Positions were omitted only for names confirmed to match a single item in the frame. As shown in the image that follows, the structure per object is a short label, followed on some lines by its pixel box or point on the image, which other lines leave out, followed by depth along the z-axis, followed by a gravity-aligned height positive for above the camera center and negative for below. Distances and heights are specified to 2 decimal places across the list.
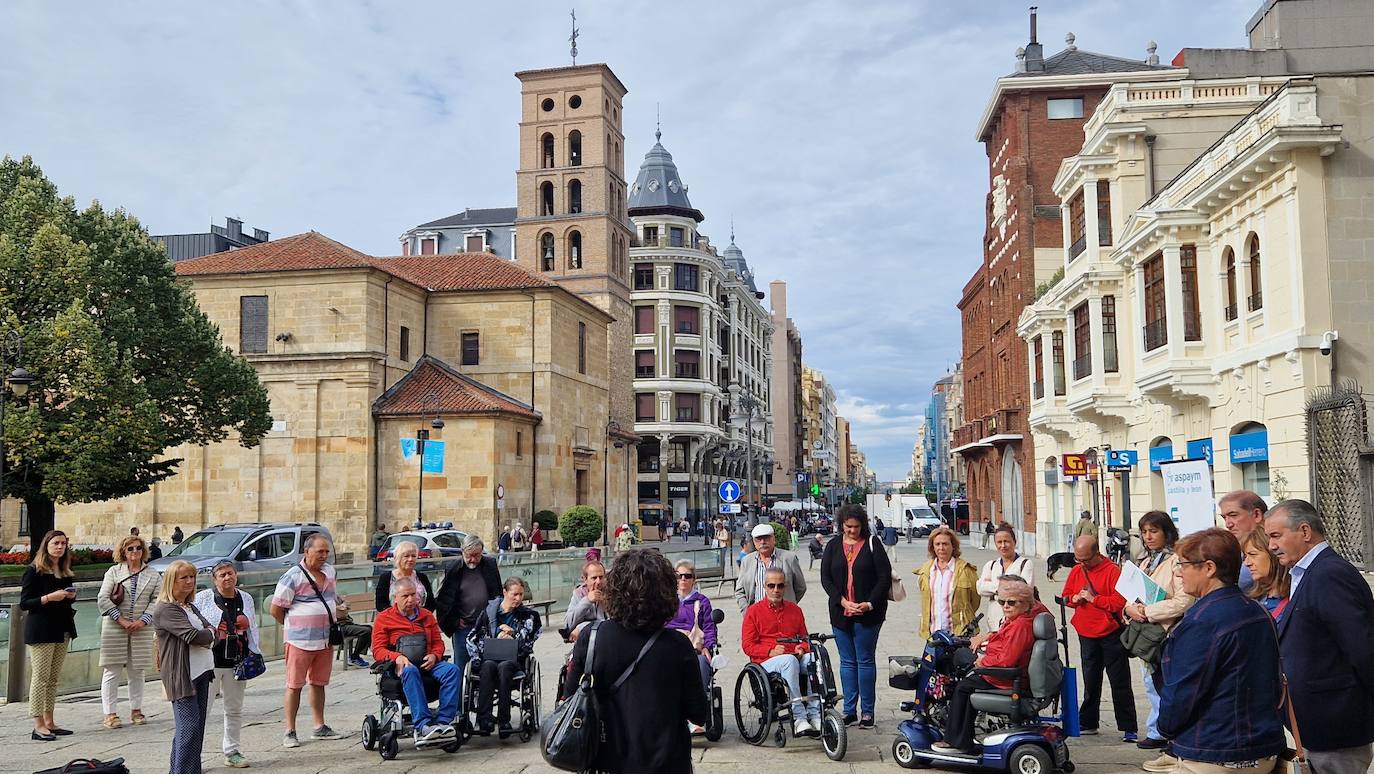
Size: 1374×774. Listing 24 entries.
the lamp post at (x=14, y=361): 18.06 +3.07
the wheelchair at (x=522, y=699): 8.86 -1.79
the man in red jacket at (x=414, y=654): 8.59 -1.34
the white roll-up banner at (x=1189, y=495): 12.54 -0.19
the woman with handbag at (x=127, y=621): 10.26 -1.20
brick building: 39.94 +10.42
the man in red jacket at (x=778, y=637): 8.70 -1.26
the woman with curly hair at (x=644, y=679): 4.59 -0.82
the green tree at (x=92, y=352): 26.50 +3.73
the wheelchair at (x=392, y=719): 8.57 -1.82
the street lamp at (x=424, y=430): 33.44 +2.06
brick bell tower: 55.06 +15.39
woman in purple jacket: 9.26 -1.10
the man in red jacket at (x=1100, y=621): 8.70 -1.13
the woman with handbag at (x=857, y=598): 9.08 -0.96
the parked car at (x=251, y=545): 20.55 -1.01
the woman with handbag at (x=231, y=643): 8.53 -1.19
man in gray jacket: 9.66 -0.75
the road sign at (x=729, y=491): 25.00 -0.11
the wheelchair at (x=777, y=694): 8.67 -1.69
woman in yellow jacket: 9.62 -0.94
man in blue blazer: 4.69 -0.81
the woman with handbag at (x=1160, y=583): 6.99 -0.72
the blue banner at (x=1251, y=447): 19.53 +0.57
